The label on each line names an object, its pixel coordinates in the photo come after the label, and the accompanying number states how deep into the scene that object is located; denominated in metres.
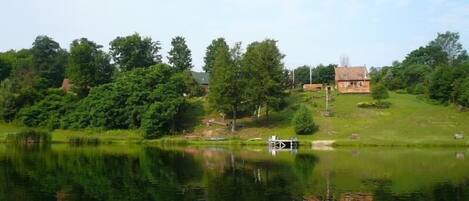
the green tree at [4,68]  131.88
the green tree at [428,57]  159.50
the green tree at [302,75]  148.93
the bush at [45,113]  96.50
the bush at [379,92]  98.06
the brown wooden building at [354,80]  111.50
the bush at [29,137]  84.44
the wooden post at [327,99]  95.05
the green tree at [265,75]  88.38
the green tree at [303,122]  82.88
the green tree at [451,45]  162.38
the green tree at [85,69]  109.46
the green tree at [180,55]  127.06
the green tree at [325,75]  139.38
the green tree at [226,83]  88.88
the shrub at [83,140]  85.12
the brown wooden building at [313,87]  120.06
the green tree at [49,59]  133.88
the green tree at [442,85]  99.38
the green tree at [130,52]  118.44
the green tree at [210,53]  133.25
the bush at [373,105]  97.19
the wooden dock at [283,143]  78.25
